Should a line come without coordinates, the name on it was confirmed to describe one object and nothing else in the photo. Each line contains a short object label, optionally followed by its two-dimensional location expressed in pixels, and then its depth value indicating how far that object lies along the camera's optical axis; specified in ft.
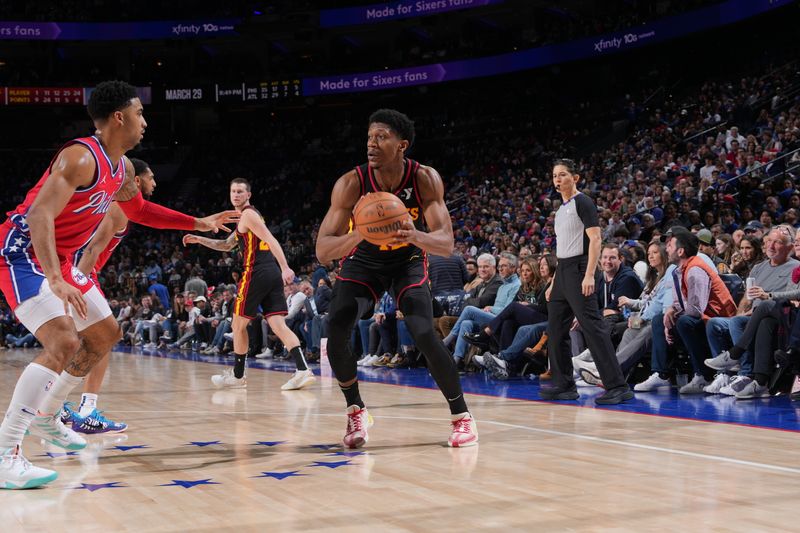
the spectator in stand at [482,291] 32.19
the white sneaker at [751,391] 21.75
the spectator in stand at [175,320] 57.72
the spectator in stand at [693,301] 22.84
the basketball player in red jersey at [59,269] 12.16
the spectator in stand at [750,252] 24.47
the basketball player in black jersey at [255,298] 26.89
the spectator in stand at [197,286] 61.98
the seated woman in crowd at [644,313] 24.32
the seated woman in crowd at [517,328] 28.76
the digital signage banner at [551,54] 68.39
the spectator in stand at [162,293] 66.97
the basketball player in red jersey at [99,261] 17.63
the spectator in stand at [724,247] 27.99
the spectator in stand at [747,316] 22.08
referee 21.42
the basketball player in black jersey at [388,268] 15.17
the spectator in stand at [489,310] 30.99
